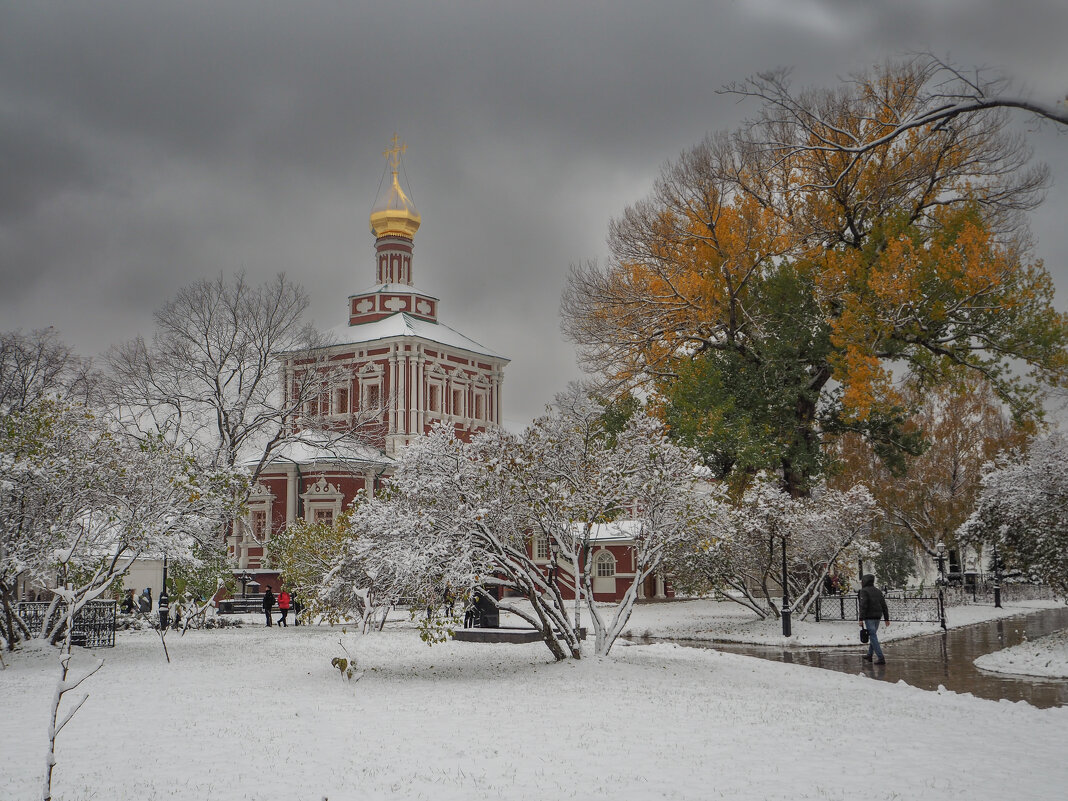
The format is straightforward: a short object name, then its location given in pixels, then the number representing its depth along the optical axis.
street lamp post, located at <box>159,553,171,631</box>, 20.46
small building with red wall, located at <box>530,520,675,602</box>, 38.56
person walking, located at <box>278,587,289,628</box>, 24.74
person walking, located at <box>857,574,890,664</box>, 13.90
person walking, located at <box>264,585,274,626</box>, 24.63
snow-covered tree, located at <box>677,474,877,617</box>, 19.12
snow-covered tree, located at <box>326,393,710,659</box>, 11.77
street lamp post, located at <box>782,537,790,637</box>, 18.09
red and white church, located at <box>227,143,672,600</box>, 39.31
